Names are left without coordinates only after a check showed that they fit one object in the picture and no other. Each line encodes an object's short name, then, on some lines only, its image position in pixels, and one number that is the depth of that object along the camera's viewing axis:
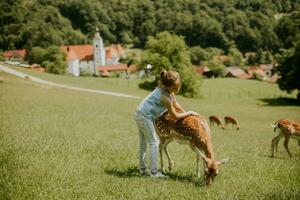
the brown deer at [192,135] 8.45
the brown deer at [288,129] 14.80
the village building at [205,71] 116.38
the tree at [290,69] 64.25
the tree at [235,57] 130.02
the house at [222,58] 127.74
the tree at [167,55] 77.94
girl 8.76
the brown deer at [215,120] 29.58
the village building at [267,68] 117.38
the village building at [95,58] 130.16
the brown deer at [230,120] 30.39
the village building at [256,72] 110.36
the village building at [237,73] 109.88
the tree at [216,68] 116.11
